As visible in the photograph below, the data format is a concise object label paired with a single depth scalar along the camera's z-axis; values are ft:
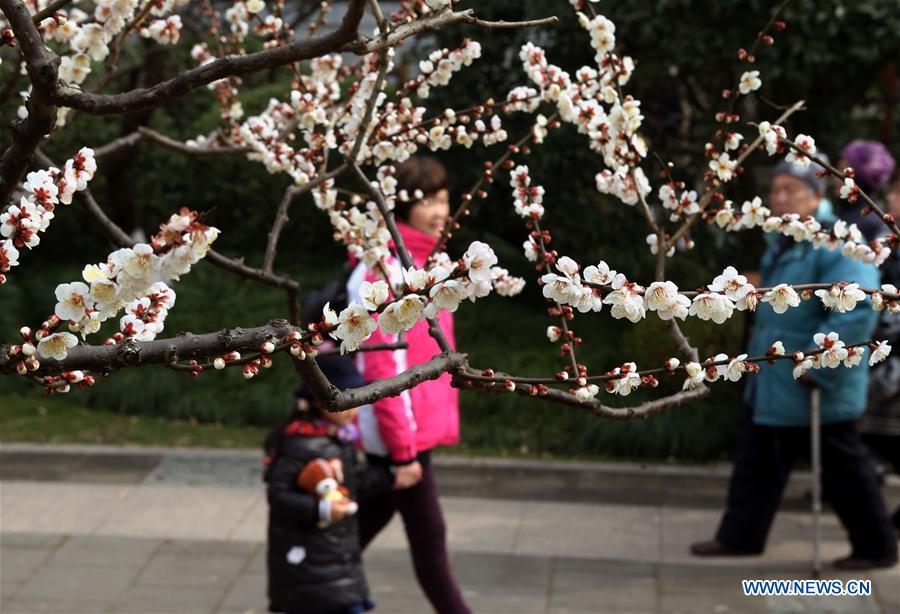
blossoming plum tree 13.66
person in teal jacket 34.94
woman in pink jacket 29.68
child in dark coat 28.68
